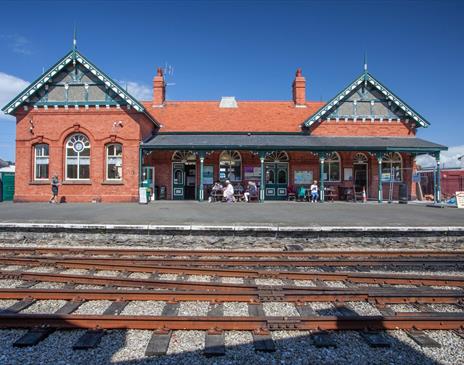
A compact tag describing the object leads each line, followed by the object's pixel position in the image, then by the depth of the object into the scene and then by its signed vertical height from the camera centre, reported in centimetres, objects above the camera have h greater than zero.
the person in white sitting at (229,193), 1834 -65
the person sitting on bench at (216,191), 1901 -53
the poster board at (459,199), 1582 -75
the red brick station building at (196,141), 1853 +252
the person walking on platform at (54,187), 1736 -35
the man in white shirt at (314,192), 1902 -54
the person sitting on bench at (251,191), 1915 -52
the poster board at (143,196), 1702 -76
